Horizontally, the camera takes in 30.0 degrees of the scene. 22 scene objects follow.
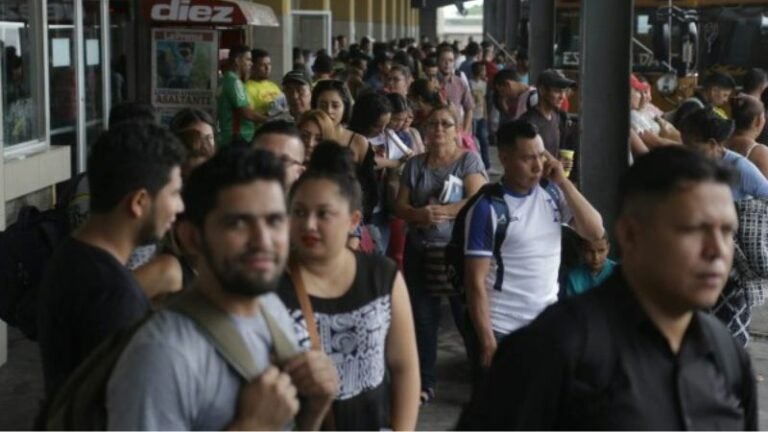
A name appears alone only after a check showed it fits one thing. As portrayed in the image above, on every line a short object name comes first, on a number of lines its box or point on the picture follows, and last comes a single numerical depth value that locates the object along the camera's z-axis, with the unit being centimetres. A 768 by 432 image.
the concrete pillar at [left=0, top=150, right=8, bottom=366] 829
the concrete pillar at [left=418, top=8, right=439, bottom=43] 6057
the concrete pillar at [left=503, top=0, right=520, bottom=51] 3103
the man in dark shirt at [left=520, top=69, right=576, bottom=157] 1088
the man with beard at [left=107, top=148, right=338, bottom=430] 283
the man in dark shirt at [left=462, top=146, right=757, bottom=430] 289
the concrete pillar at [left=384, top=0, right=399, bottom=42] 5228
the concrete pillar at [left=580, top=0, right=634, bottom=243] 1004
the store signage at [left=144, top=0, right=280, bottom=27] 1395
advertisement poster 1393
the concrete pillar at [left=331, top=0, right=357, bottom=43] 3769
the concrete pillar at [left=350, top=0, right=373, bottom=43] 4219
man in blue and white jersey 620
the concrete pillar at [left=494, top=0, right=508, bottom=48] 4338
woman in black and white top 413
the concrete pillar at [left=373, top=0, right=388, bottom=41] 4678
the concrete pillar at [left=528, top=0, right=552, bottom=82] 1683
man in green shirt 1235
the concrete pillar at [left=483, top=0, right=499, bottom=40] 5181
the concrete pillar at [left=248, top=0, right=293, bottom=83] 2258
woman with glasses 773
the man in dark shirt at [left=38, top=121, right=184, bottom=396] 362
